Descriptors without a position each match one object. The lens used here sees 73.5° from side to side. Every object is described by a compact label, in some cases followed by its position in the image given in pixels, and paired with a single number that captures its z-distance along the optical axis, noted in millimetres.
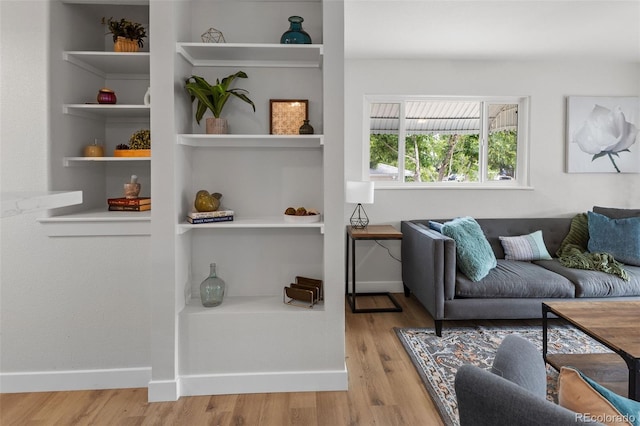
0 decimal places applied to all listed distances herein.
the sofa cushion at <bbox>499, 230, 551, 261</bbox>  3955
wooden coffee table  1970
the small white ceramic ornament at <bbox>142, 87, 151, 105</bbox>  2535
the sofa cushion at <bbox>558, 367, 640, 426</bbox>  996
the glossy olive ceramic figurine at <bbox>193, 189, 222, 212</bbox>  2494
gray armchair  861
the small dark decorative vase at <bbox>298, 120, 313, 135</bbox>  2514
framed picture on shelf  2645
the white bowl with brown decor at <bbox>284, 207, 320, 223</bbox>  2488
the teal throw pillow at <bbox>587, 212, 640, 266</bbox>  3734
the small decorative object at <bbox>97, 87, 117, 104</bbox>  2539
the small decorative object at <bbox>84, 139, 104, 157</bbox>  2582
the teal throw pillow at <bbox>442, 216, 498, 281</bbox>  3334
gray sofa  3254
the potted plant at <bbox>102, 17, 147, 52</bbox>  2512
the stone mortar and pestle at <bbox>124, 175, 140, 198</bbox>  2672
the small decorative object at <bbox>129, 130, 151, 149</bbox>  2600
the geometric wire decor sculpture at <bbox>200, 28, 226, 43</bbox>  2557
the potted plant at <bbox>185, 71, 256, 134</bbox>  2410
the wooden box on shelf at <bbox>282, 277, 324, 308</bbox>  2537
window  4508
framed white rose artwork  4441
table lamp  3861
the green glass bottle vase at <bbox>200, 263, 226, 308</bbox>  2547
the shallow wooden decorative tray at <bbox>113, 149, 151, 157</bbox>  2533
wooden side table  3805
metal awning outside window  4500
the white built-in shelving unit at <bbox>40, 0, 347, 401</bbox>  2395
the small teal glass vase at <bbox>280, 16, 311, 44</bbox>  2455
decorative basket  2508
